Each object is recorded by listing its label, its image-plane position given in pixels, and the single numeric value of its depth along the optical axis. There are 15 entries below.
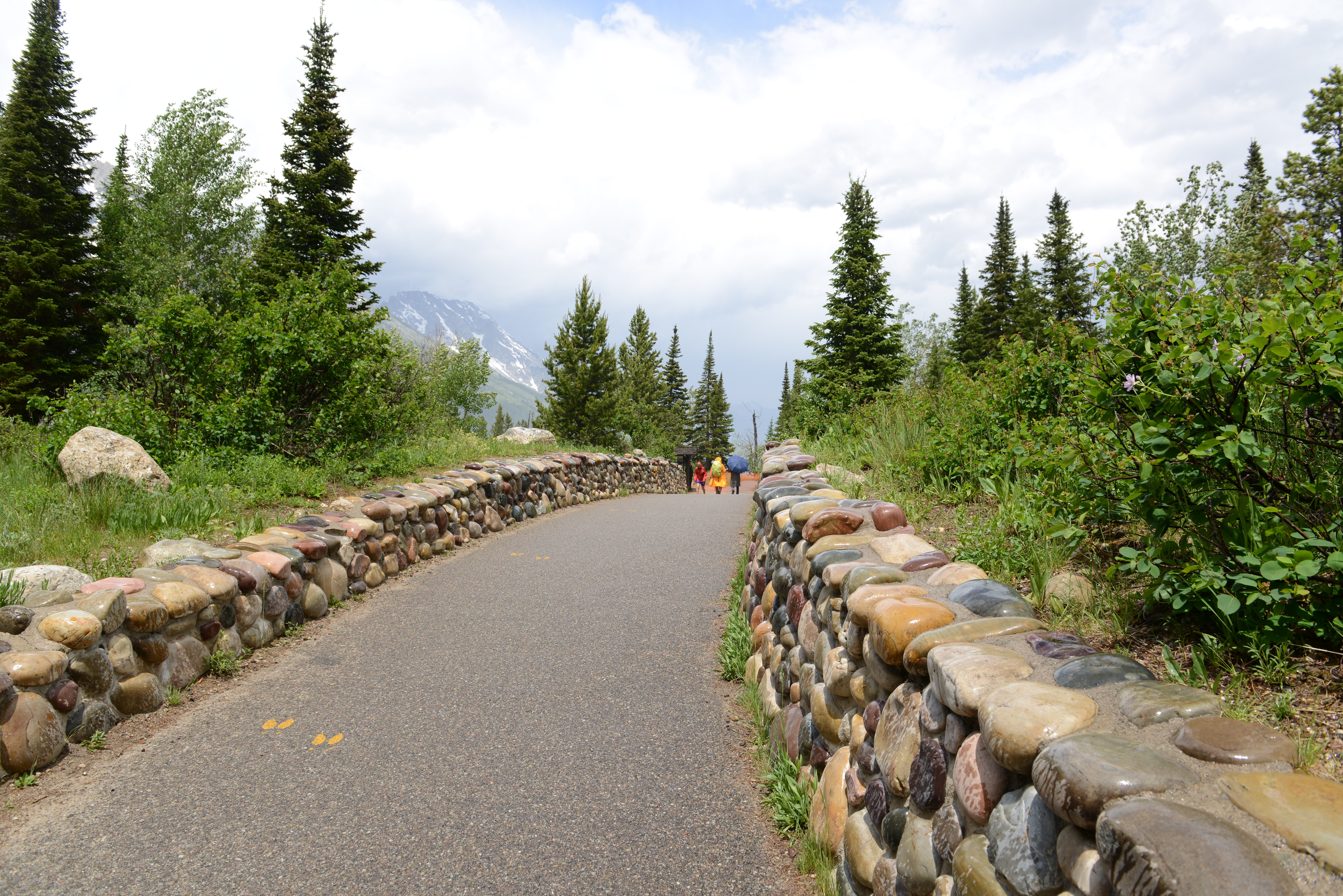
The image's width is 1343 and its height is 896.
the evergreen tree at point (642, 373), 47.66
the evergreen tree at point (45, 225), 22.94
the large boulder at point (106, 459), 5.66
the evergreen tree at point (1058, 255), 36.69
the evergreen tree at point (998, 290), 40.84
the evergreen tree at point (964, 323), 41.97
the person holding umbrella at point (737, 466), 28.19
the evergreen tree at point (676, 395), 60.94
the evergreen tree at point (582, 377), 30.62
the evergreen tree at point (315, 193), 23.48
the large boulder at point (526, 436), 19.17
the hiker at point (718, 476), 23.55
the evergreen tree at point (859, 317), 24.94
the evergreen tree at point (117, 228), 25.58
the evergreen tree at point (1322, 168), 23.06
